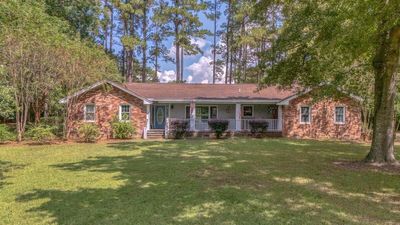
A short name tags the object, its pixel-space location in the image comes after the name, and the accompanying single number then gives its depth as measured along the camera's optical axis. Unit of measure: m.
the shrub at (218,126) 20.92
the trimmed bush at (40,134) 17.20
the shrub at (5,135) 17.30
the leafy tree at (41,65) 16.06
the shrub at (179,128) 21.02
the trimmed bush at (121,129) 20.22
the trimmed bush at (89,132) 18.62
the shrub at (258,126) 21.17
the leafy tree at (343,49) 7.80
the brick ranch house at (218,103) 20.97
